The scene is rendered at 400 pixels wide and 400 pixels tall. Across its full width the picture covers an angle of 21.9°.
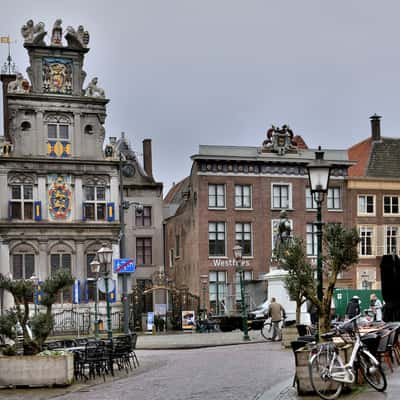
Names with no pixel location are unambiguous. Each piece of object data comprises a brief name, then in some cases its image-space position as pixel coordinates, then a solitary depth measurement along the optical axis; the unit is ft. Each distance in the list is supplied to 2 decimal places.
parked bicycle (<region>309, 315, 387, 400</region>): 50.29
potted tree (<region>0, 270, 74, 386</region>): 68.28
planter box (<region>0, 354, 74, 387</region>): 68.18
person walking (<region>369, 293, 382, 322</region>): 125.47
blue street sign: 116.47
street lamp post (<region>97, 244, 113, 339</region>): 97.09
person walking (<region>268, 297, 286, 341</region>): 115.34
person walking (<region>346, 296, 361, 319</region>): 105.60
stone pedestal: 134.82
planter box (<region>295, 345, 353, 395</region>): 53.36
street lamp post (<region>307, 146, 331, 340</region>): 59.98
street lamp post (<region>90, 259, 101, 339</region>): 123.65
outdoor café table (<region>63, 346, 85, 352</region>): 74.79
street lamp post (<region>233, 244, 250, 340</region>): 124.60
